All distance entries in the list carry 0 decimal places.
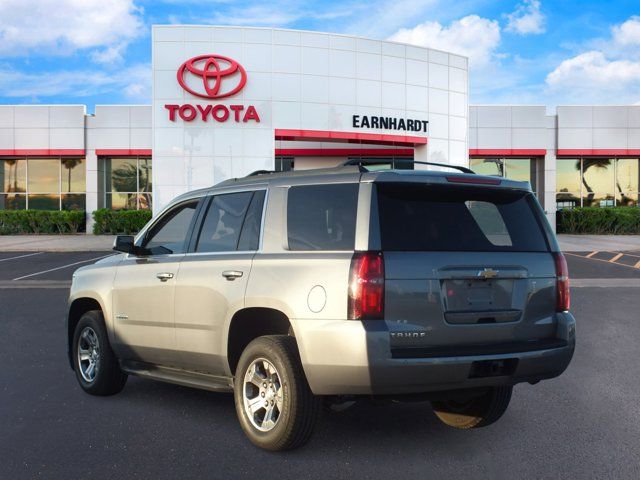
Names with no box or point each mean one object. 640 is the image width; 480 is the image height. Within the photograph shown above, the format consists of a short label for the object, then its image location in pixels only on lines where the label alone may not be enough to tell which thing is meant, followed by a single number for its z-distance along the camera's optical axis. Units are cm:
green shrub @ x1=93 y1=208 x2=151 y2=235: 3366
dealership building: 2661
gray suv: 407
